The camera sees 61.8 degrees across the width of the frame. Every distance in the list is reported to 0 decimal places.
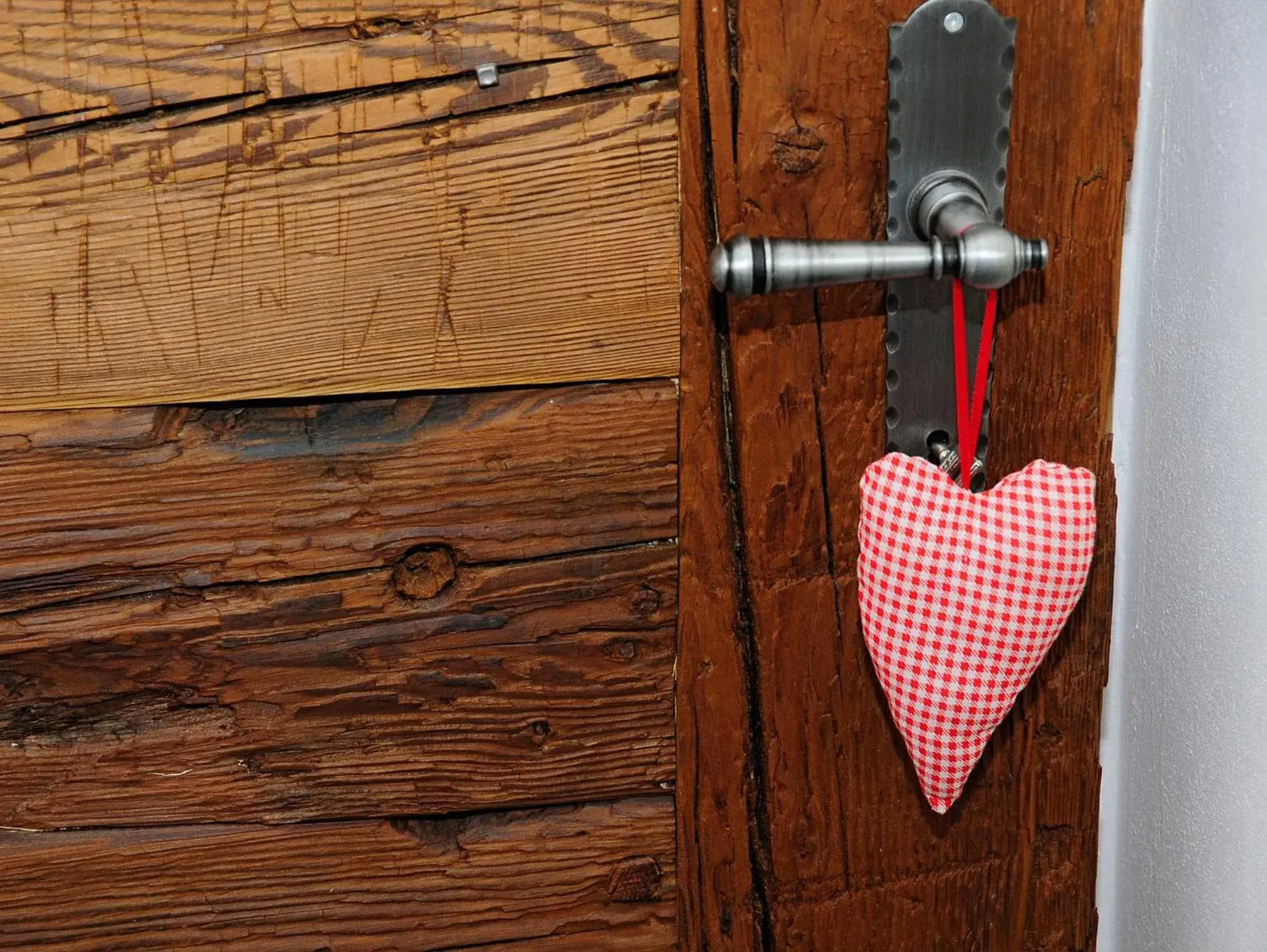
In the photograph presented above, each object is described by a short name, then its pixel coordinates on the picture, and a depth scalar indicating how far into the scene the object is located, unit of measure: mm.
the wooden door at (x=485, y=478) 497
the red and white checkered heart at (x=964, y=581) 508
